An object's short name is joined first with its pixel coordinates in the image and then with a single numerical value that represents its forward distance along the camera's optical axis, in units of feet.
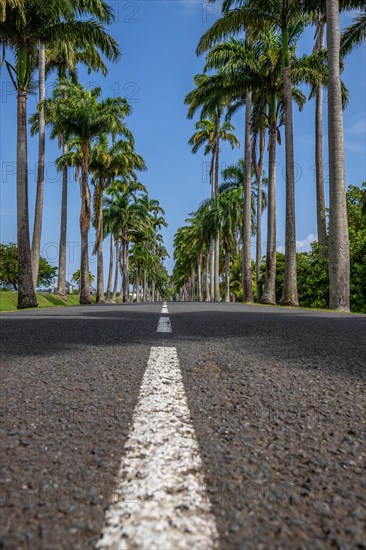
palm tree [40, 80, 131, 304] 79.15
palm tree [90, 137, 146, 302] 100.17
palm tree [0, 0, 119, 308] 46.93
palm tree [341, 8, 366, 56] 54.13
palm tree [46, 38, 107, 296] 78.12
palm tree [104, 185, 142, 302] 152.87
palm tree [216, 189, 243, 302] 134.18
